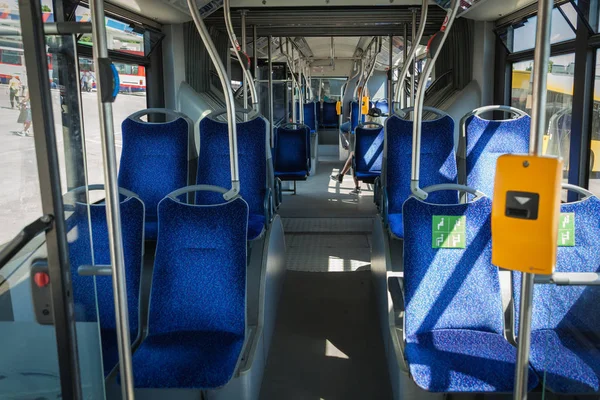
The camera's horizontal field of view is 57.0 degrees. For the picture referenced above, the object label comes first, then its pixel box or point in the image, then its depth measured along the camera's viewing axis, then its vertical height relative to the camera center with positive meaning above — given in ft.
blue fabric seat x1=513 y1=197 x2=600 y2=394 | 5.48 -2.56
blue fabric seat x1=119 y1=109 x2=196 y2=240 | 12.41 -0.96
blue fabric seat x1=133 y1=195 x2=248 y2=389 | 8.09 -2.27
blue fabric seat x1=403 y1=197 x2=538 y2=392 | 7.71 -2.37
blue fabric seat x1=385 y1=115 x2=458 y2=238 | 12.16 -1.00
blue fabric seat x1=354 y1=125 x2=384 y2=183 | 21.56 -1.58
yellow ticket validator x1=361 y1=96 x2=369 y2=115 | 22.05 +0.12
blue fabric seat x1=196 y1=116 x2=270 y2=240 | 11.80 -0.97
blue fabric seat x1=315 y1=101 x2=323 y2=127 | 51.52 -0.06
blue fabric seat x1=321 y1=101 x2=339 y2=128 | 52.80 -0.36
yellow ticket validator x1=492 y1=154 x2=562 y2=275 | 3.63 -0.70
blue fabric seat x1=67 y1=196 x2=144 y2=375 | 7.43 -2.17
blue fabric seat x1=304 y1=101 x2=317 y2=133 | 46.55 -0.04
